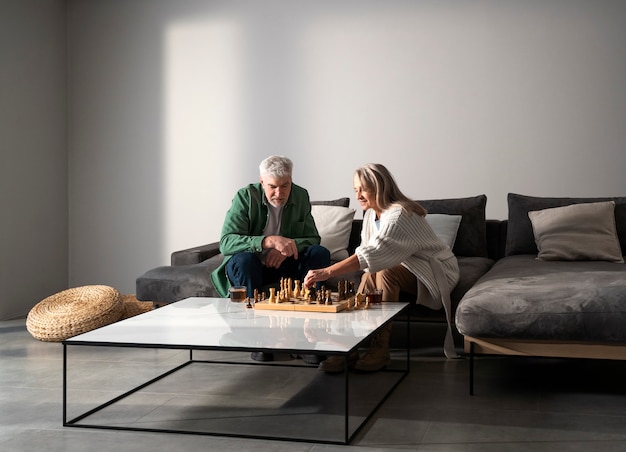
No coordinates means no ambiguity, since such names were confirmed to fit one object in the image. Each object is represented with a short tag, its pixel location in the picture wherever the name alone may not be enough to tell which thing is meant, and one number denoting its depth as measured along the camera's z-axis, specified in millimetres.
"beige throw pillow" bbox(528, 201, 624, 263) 4484
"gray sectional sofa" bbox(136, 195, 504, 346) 4188
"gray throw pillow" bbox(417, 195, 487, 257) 4840
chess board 3332
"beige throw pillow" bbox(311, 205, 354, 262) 4852
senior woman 3664
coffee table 2756
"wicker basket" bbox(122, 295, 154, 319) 5254
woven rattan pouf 4539
